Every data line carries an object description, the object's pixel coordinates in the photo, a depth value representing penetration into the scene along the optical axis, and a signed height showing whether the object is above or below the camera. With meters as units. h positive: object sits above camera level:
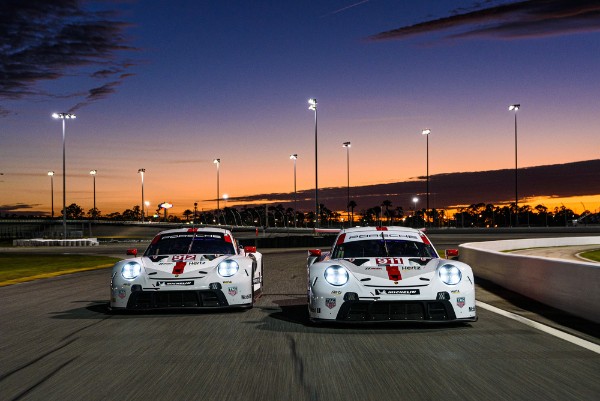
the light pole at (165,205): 151.59 +1.86
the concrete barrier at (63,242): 57.00 -2.18
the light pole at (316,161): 56.02 +4.08
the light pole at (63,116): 64.42 +8.70
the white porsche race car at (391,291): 8.58 -0.92
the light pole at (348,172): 93.70 +5.22
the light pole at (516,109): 78.69 +11.06
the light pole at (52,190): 127.36 +4.28
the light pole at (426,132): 84.36 +9.24
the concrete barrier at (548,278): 9.94 -1.15
